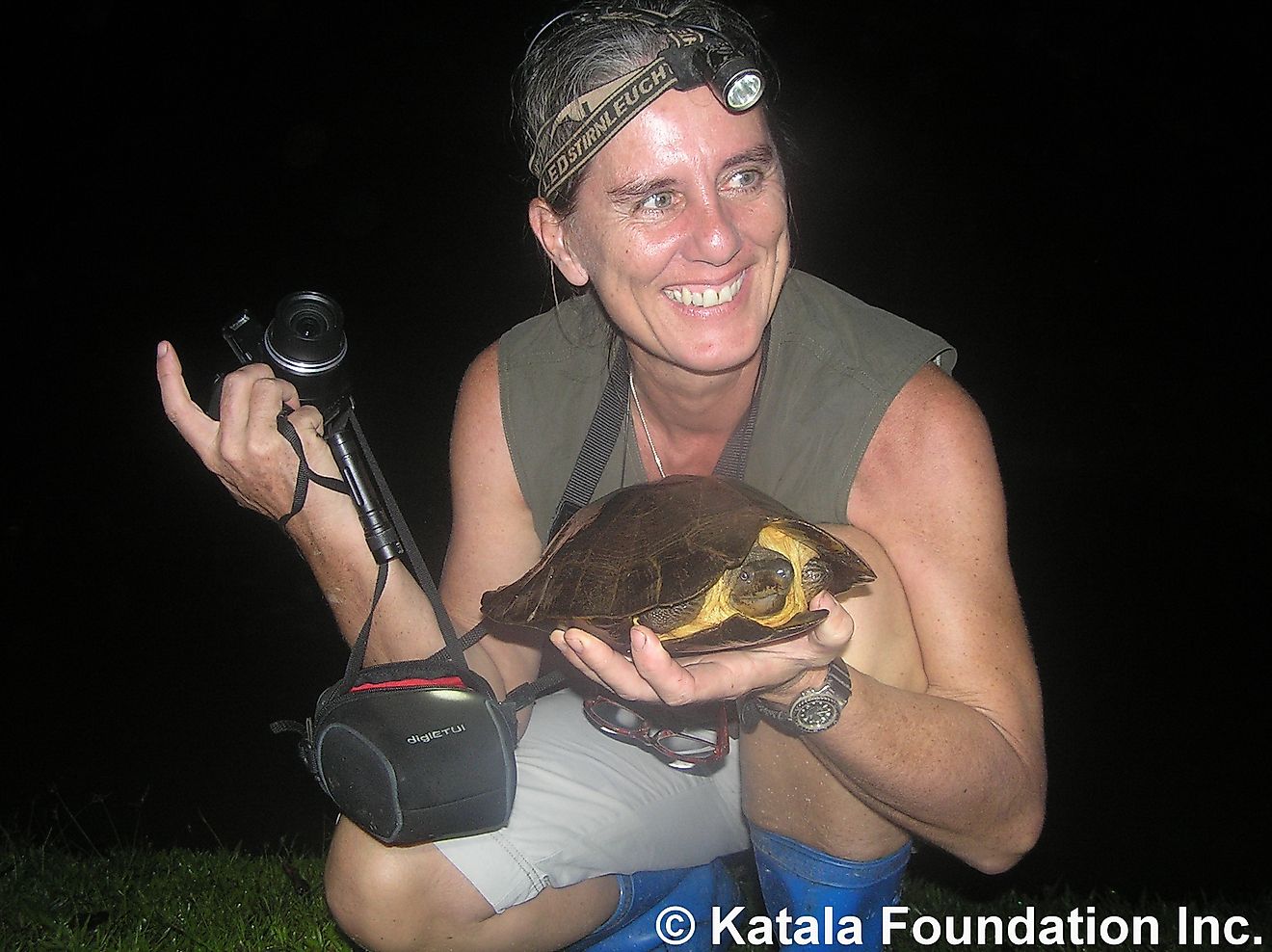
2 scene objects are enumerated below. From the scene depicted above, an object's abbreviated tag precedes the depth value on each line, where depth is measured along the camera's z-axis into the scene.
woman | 1.33
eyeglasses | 1.51
